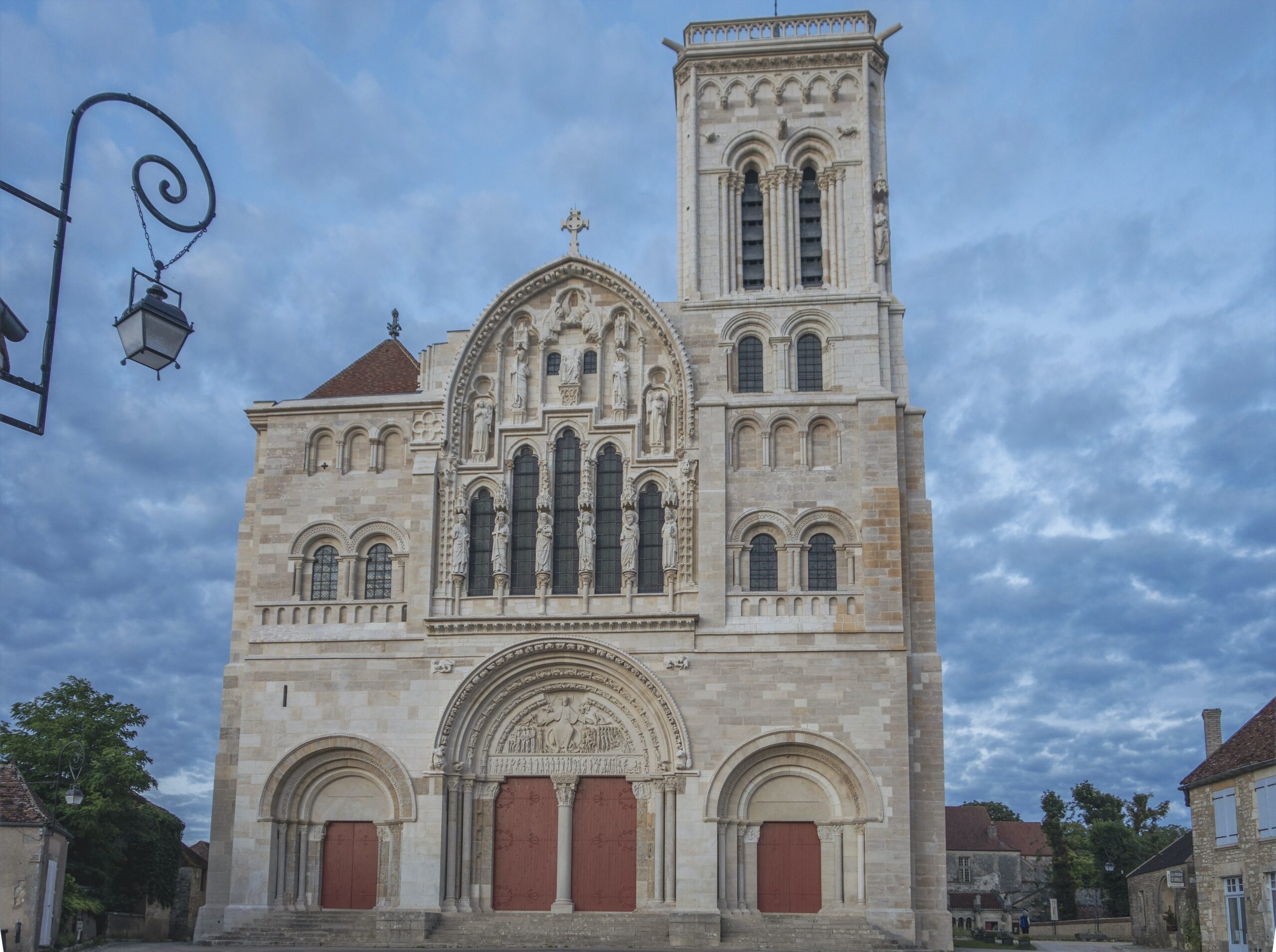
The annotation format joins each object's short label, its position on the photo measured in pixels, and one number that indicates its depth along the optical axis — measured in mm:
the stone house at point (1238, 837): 30266
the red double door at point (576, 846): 30750
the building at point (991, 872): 65250
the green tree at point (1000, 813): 88188
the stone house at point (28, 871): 27484
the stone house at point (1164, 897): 38531
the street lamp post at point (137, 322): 9758
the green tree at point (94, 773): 32594
